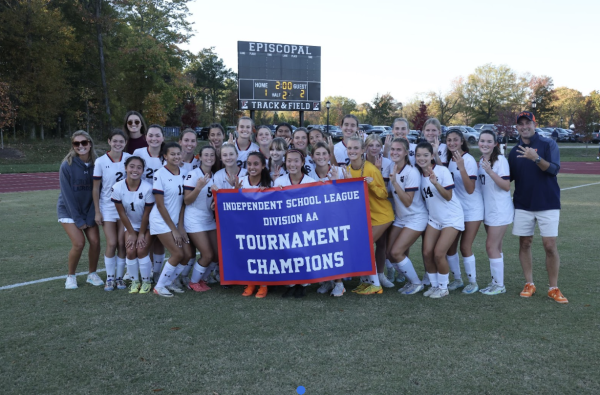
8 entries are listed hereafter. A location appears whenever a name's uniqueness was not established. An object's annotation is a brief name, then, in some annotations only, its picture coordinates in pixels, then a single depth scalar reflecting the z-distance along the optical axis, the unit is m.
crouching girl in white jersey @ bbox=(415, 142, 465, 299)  5.47
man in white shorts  5.36
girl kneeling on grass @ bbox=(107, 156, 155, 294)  5.77
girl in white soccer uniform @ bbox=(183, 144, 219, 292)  5.79
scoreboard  21.89
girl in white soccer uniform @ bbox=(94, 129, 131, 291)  6.03
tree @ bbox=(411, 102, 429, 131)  50.69
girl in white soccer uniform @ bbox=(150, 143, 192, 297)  5.72
